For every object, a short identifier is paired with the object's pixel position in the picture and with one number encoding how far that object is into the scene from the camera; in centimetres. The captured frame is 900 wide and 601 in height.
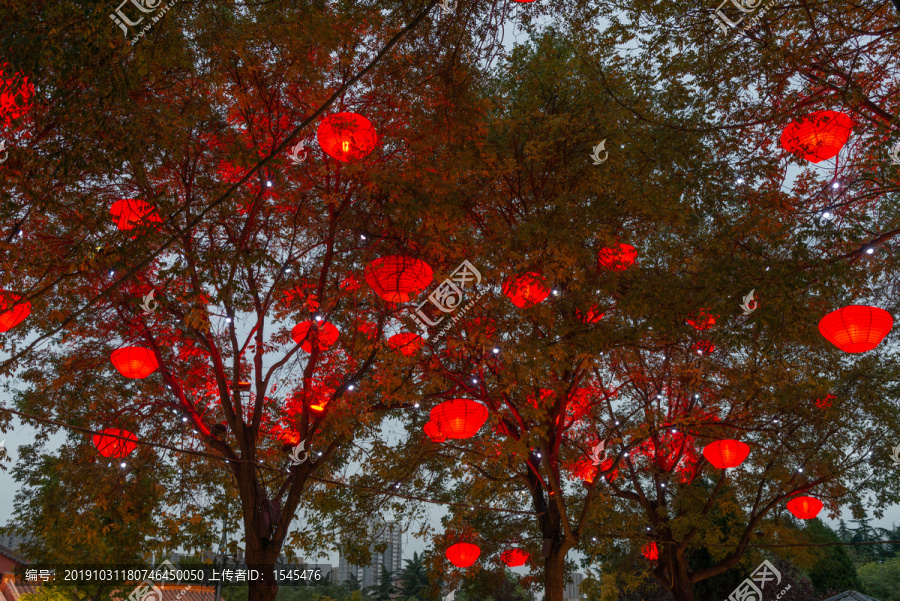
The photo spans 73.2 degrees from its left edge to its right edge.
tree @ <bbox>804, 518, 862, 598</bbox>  1742
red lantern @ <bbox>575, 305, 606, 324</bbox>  702
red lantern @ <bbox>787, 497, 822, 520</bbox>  944
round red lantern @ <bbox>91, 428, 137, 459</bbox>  682
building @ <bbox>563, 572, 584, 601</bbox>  1735
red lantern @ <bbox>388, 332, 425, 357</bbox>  675
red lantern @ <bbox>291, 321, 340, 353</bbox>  719
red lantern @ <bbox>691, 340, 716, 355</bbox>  728
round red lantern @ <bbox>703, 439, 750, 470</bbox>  759
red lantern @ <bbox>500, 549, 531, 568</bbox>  1049
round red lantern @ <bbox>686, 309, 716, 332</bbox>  521
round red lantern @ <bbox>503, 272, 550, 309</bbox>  582
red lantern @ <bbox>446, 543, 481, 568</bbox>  925
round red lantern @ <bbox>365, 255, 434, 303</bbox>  557
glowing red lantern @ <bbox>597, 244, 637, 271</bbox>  661
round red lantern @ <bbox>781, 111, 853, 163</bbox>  506
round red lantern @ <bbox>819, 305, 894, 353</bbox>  514
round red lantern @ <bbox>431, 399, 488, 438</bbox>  622
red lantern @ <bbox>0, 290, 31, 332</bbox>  493
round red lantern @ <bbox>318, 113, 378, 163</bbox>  556
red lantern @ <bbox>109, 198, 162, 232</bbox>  515
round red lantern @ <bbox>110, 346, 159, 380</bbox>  622
